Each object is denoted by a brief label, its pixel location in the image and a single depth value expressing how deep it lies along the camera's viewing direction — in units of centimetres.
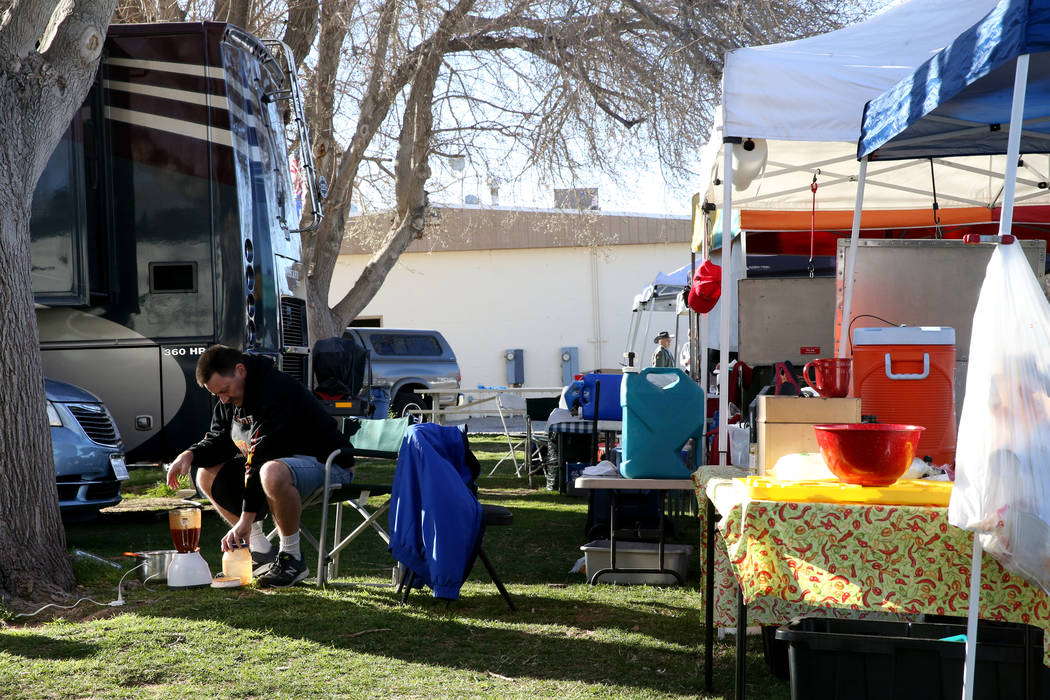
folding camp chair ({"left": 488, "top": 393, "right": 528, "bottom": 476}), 1018
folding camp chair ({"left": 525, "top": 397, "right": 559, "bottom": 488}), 951
